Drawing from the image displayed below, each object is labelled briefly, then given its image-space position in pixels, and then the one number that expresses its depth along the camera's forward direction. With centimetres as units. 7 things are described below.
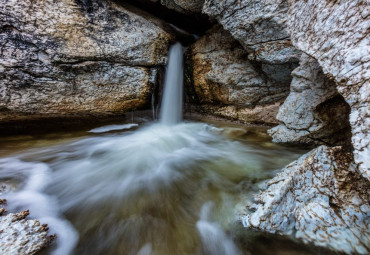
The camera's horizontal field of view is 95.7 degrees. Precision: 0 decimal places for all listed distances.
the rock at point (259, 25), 352
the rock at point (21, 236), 141
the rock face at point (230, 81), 477
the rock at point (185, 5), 457
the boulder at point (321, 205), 144
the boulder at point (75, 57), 361
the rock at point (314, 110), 293
